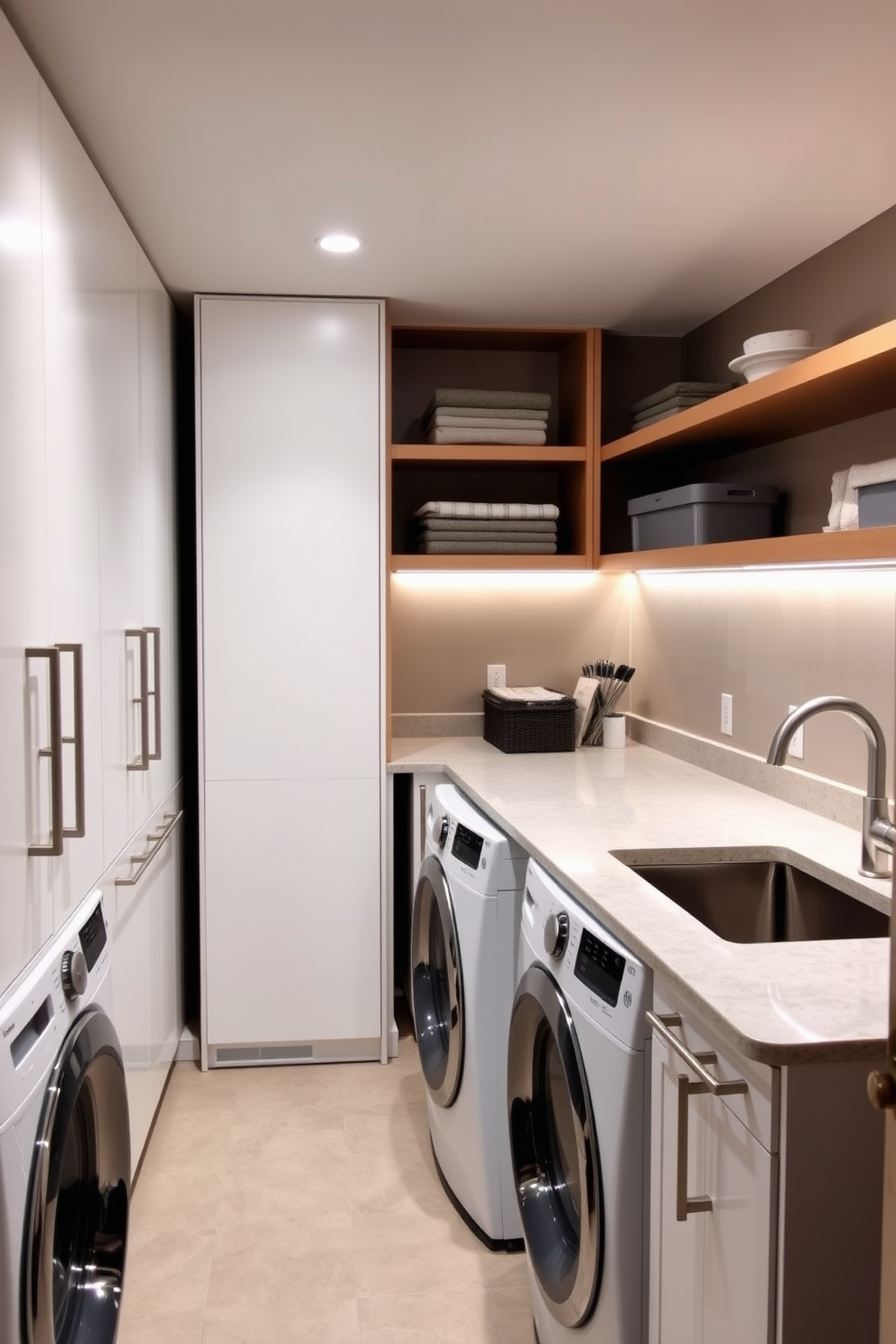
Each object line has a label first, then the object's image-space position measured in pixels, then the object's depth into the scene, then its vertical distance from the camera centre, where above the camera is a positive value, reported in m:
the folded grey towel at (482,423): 3.30 +0.57
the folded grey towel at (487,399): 3.29 +0.65
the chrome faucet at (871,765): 1.77 -0.27
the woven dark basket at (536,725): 3.38 -0.36
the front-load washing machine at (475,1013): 2.32 -0.89
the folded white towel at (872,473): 1.93 +0.25
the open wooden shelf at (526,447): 3.40 +0.60
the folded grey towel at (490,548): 3.38 +0.19
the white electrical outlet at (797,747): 2.64 -0.33
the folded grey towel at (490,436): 3.32 +0.53
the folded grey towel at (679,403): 2.93 +0.56
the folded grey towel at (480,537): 3.37 +0.23
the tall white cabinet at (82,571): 1.59 +0.07
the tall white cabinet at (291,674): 3.16 -0.19
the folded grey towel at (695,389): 2.90 +0.59
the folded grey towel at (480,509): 3.35 +0.31
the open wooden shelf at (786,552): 1.87 +0.12
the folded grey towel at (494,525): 3.37 +0.27
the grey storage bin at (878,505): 1.89 +0.19
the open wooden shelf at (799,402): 1.95 +0.45
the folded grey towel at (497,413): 3.31 +0.61
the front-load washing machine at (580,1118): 1.60 -0.83
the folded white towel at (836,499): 2.22 +0.23
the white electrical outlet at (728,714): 3.05 -0.29
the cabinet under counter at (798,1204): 1.24 -0.69
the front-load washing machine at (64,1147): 1.44 -0.81
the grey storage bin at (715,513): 2.69 +0.25
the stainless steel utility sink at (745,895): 2.17 -0.58
